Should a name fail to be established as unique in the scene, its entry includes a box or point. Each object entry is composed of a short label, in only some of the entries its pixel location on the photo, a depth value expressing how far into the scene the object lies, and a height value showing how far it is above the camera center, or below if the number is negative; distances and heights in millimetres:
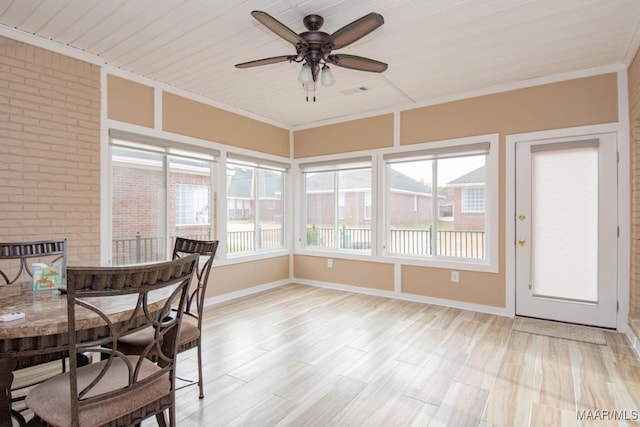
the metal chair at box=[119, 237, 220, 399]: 1934 -743
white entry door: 3504 -164
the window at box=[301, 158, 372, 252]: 5258 +150
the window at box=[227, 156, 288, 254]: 4957 +141
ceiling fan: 2127 +1221
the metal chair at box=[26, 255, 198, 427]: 1193 -541
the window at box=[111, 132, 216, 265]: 3711 +193
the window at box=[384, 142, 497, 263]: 4297 +160
